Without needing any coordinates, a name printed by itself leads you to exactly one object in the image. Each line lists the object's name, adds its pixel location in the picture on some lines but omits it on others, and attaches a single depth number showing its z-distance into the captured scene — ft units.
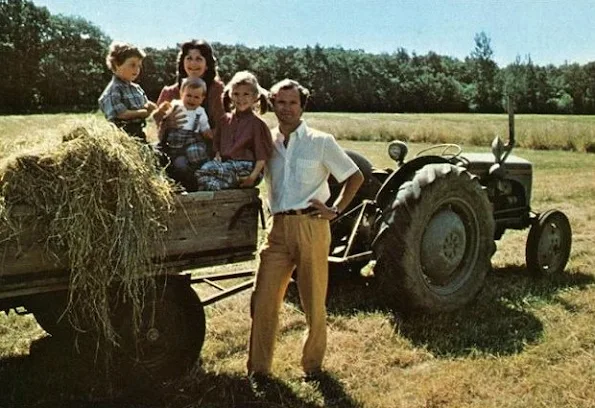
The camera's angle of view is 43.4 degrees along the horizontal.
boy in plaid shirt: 17.11
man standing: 15.76
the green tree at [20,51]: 148.77
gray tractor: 19.79
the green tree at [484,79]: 219.61
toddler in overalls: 16.19
